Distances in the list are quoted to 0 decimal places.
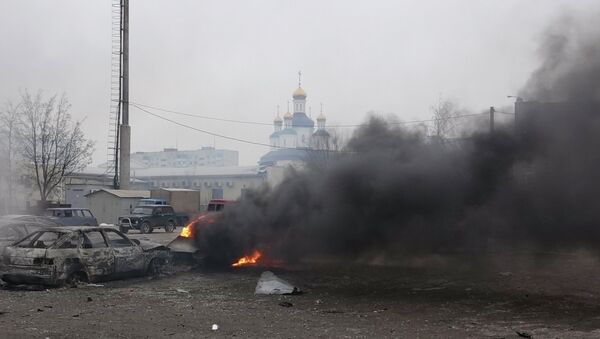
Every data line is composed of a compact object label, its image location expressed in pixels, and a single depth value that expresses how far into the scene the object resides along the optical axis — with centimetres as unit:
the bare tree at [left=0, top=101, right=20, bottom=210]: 3616
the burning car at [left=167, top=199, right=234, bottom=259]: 1574
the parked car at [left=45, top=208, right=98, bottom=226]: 2712
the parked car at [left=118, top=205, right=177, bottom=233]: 3223
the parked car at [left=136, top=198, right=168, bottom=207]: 3631
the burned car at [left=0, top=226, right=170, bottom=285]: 1212
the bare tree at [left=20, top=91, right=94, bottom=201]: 3769
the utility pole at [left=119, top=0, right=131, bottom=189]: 3638
